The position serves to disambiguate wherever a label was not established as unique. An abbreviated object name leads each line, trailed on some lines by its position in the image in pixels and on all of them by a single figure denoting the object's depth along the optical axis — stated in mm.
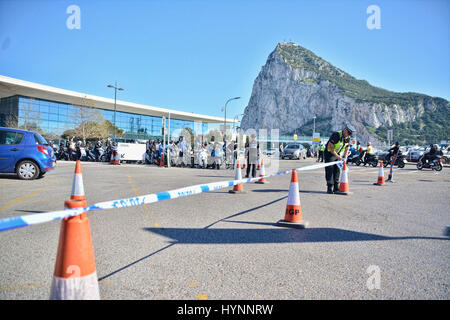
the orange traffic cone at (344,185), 8984
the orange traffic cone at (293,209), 5207
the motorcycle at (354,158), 26547
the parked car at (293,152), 38078
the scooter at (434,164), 20375
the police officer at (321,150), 30130
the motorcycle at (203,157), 21500
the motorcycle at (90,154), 29234
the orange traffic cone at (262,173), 10941
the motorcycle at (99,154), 28969
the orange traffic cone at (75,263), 2027
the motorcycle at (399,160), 22969
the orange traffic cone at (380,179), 11719
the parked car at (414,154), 32956
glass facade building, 51375
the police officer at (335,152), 8773
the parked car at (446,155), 29859
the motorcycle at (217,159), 20766
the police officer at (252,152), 12039
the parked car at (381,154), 31144
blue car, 10531
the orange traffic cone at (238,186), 8719
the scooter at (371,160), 24938
